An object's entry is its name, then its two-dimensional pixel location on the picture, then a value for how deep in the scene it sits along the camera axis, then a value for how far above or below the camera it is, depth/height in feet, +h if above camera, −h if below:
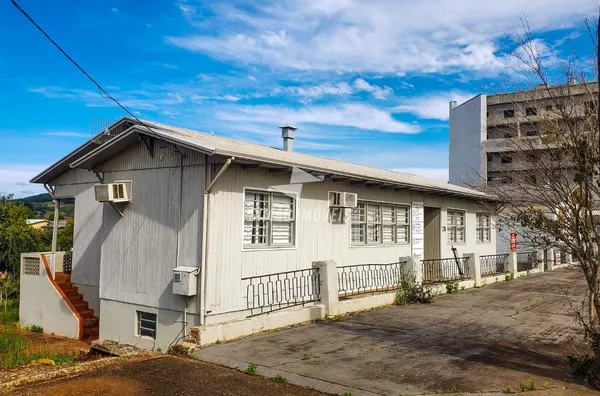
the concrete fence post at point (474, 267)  51.01 -4.28
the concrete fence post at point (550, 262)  73.77 -5.27
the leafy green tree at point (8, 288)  59.02 -7.55
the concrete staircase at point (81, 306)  40.68 -7.00
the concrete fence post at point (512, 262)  61.05 -4.41
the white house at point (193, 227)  29.27 -0.03
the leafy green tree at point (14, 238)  76.80 -1.82
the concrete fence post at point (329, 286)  32.96 -4.03
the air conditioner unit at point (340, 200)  38.55 +2.09
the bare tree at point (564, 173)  19.06 +2.19
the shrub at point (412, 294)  39.31 -5.46
